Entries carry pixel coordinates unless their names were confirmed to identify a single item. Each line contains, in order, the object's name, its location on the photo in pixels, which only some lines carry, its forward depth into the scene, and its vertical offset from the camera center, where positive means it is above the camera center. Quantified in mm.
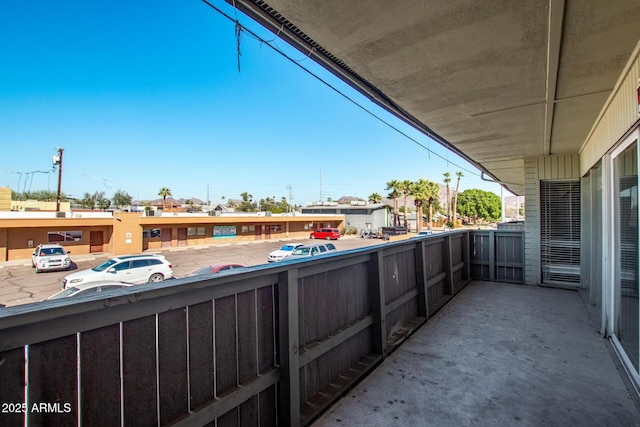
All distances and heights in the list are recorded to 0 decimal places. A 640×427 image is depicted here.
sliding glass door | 2584 -424
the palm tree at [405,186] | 35469 +3233
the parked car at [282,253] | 14777 -2057
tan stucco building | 17000 -1169
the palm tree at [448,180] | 41094 +4613
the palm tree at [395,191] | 35656 +2713
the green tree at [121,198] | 55822 +3295
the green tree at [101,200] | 49969 +2658
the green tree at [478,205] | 60906 +1462
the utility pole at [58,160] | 21734 +4197
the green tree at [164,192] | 45594 +3599
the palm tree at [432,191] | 35044 +2735
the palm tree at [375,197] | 38000 +2091
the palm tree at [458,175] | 46212 +6061
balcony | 1065 -944
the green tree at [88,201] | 48888 +2432
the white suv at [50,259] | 13646 -2108
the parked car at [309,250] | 13345 -1738
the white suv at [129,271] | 9543 -2014
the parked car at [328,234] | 28172 -2060
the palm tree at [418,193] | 34344 +2343
